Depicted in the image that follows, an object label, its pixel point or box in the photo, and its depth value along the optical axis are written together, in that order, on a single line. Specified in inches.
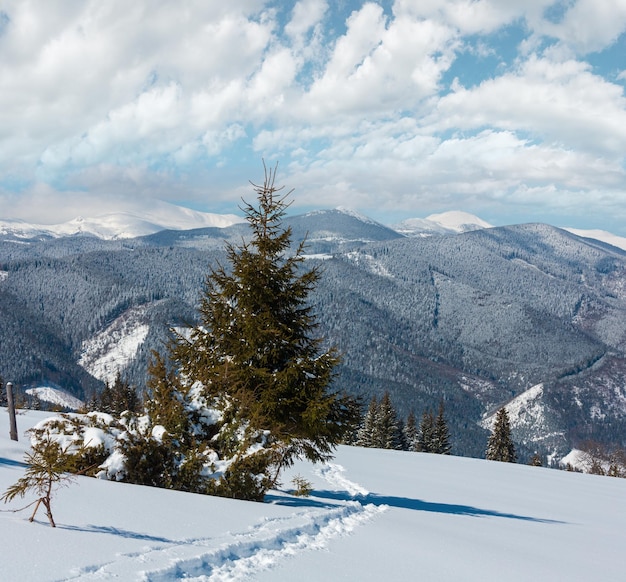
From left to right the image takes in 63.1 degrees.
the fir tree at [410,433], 2447.1
